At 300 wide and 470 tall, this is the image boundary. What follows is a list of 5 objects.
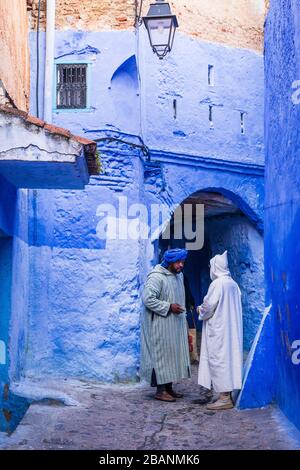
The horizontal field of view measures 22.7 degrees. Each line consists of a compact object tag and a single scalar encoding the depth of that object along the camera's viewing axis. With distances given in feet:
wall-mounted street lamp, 27.27
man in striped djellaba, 25.55
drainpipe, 31.42
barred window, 32.22
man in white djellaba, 23.48
